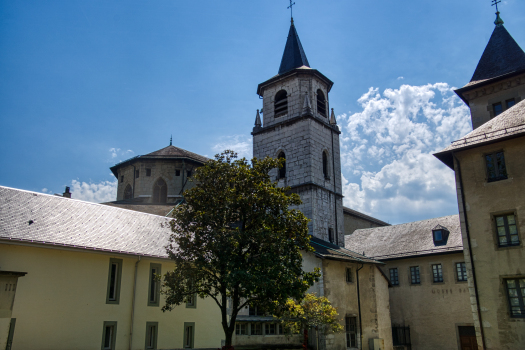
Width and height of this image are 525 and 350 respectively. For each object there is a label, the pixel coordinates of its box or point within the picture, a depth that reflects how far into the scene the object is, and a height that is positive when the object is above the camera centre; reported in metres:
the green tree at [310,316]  20.69 -0.15
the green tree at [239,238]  15.34 +2.48
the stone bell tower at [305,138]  34.44 +13.51
